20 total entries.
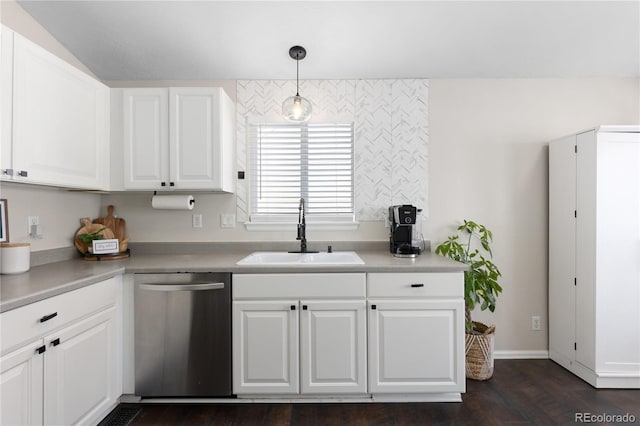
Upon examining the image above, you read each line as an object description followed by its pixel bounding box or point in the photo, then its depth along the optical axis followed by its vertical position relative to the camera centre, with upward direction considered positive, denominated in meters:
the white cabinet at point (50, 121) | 1.69 +0.53
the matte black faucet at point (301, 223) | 2.58 -0.08
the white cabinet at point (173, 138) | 2.45 +0.54
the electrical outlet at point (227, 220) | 2.83 -0.06
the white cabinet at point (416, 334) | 2.11 -0.75
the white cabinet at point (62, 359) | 1.38 -0.69
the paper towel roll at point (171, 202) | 2.60 +0.08
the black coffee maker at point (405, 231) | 2.49 -0.13
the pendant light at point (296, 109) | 2.28 +0.70
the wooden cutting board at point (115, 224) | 2.71 -0.09
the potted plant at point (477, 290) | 2.45 -0.56
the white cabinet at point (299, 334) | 2.11 -0.75
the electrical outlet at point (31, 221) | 2.16 -0.05
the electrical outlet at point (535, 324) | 2.82 -0.91
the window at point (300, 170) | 2.84 +0.36
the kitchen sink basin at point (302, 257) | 2.54 -0.33
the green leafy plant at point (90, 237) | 2.42 -0.17
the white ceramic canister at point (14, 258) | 1.83 -0.24
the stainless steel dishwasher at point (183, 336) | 2.11 -0.76
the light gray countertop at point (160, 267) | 1.56 -0.33
